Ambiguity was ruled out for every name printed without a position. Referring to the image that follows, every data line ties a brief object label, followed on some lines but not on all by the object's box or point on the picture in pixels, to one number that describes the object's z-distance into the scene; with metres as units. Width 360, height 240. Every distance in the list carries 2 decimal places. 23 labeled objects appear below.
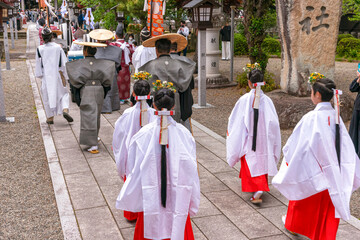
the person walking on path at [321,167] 3.93
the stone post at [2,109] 9.32
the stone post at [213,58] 13.80
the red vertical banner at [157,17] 9.38
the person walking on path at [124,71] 10.64
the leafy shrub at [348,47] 20.62
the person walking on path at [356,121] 6.46
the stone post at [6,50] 15.75
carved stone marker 8.84
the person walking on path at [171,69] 5.50
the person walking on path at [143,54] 9.93
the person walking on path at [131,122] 4.52
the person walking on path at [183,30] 18.38
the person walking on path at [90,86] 6.88
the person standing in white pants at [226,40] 19.76
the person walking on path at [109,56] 8.13
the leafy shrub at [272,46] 22.28
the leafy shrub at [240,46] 22.45
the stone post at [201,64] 10.72
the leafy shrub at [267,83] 12.35
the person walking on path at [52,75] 8.55
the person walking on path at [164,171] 3.72
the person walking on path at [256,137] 5.13
